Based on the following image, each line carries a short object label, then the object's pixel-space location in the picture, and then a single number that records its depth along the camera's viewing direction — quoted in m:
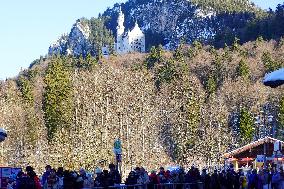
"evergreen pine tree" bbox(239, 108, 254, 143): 81.12
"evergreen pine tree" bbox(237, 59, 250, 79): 97.22
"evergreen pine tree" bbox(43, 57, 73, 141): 73.00
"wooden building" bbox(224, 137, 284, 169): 53.81
